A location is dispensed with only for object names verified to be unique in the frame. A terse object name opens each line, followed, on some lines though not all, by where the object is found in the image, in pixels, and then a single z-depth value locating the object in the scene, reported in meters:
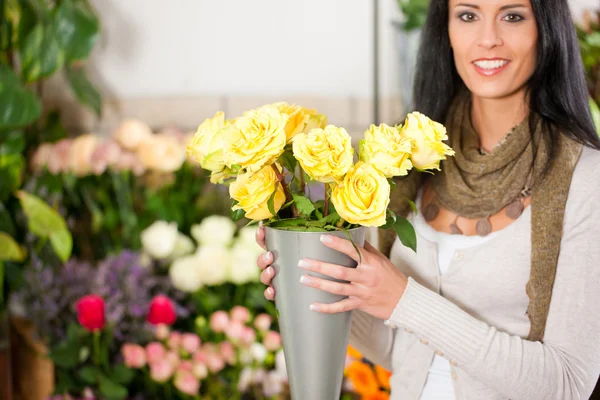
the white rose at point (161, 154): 2.87
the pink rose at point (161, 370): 2.65
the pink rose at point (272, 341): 2.68
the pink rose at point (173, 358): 2.66
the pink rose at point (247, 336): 2.65
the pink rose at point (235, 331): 2.64
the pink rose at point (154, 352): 2.65
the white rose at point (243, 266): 2.68
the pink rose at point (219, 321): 2.66
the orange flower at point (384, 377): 2.51
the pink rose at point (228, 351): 2.66
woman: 1.87
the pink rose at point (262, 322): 2.68
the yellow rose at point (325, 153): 1.67
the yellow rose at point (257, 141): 1.68
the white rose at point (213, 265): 2.68
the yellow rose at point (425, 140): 1.73
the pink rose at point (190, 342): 2.66
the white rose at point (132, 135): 2.96
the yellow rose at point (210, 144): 1.74
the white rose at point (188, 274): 2.68
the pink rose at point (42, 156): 3.05
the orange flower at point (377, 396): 2.49
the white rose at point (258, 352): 2.66
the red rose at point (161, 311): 2.64
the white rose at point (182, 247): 2.81
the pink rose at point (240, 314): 2.67
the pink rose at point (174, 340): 2.68
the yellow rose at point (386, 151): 1.69
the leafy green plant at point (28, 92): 2.86
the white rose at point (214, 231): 2.75
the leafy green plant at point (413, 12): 2.71
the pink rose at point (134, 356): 2.66
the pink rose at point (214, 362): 2.65
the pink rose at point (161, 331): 2.66
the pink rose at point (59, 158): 2.99
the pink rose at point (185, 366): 2.65
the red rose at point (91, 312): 2.61
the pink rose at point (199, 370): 2.64
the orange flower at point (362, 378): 2.50
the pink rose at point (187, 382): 2.62
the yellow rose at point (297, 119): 1.79
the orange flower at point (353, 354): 2.59
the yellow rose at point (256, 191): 1.70
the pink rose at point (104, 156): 2.90
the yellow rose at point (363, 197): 1.66
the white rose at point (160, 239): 2.75
